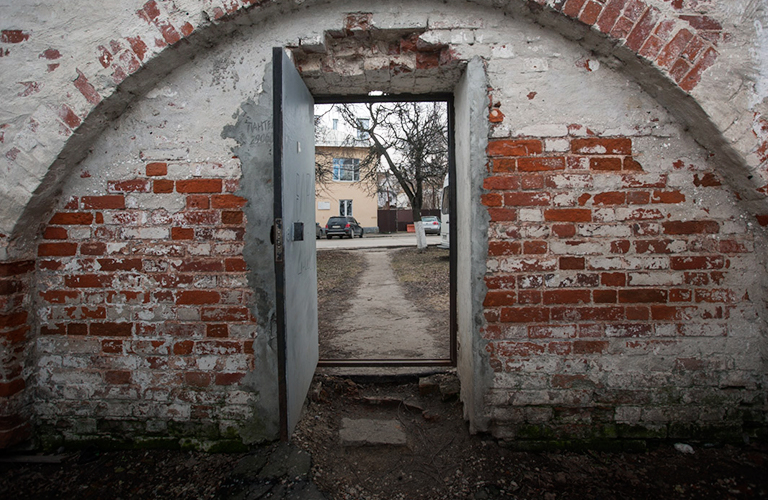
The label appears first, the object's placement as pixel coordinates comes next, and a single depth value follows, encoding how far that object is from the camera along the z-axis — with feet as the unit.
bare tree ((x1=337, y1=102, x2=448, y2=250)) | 38.86
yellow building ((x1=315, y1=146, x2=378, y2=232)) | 81.46
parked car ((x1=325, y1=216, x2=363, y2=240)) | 67.26
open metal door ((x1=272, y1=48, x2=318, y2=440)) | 5.95
